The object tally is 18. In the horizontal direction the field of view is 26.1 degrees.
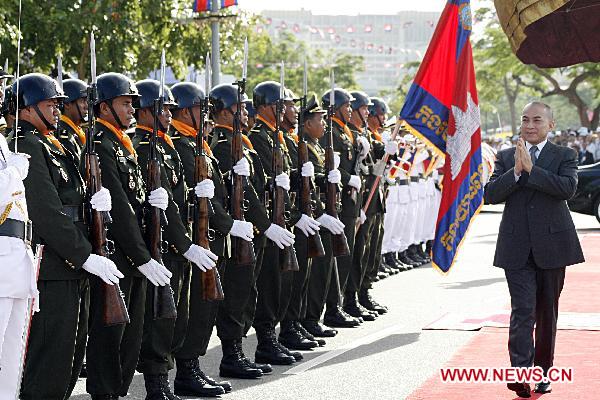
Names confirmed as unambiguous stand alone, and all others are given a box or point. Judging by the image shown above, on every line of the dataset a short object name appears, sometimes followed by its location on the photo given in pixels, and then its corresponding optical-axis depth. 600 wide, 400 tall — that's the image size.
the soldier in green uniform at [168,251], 7.63
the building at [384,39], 185.75
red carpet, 7.97
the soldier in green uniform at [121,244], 7.09
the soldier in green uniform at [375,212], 12.39
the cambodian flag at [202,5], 18.28
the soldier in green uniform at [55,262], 6.42
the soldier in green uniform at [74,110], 8.27
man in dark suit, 7.88
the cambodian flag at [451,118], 11.05
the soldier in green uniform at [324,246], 10.67
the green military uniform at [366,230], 12.02
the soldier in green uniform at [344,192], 11.38
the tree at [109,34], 16.42
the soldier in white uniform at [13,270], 5.98
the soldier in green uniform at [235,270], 8.84
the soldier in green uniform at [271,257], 9.43
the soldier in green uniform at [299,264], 10.05
